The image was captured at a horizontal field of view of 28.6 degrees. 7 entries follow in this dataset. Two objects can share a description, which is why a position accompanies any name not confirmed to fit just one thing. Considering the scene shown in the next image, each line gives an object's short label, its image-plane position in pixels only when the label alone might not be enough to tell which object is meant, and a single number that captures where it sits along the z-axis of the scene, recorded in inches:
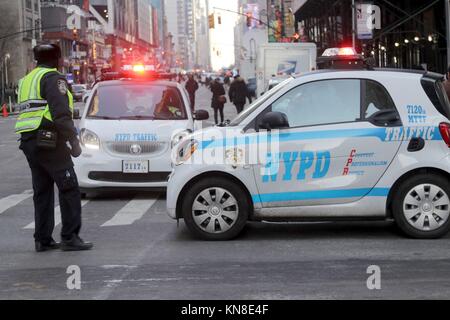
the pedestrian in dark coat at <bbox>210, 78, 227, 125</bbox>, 1260.8
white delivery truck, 1583.4
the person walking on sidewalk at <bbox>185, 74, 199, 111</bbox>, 1513.3
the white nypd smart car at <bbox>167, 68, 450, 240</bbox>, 339.6
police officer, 317.7
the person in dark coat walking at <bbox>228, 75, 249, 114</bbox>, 1306.6
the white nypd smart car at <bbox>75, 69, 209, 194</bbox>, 497.4
